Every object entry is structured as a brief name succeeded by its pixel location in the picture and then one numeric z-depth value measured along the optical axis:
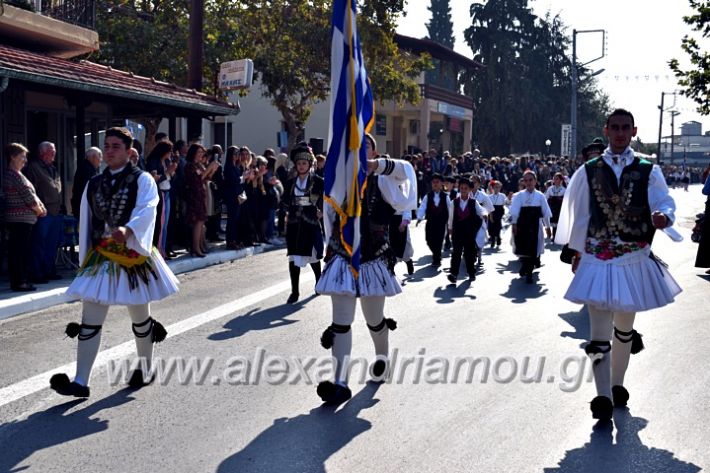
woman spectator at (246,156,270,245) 15.90
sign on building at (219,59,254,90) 18.25
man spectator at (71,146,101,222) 11.85
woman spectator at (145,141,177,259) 11.62
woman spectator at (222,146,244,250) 15.57
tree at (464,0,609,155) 63.44
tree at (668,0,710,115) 17.39
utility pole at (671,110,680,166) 92.59
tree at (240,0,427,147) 26.41
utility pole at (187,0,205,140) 18.39
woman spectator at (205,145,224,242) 15.13
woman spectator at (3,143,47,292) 10.34
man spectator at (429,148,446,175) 28.25
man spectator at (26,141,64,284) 11.06
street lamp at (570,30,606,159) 39.28
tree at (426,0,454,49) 87.62
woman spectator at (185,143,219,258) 14.05
